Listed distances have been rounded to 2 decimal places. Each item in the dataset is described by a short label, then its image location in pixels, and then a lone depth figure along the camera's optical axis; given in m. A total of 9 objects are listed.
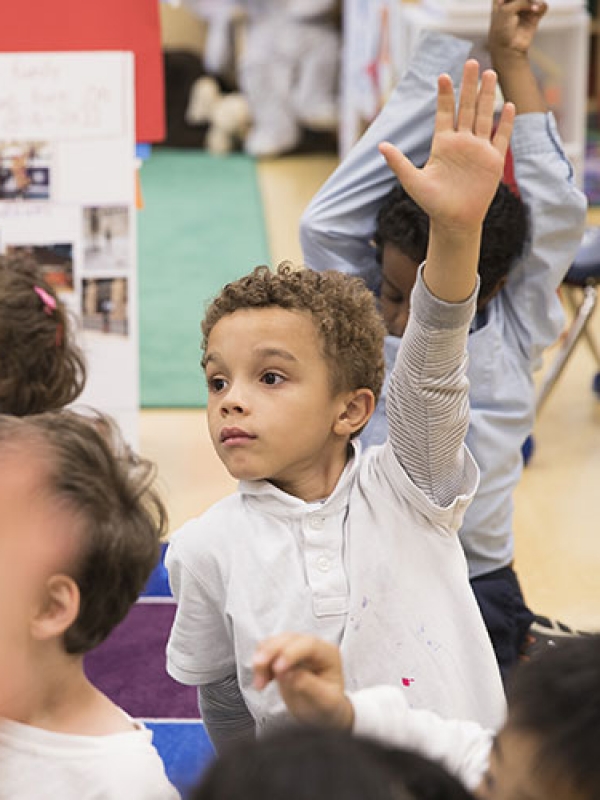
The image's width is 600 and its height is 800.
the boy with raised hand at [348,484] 2.08
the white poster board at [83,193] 4.01
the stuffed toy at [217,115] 9.53
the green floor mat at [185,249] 5.70
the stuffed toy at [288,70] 9.13
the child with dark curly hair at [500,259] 2.88
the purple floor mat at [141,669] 3.33
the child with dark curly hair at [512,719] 1.24
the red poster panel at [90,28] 3.93
